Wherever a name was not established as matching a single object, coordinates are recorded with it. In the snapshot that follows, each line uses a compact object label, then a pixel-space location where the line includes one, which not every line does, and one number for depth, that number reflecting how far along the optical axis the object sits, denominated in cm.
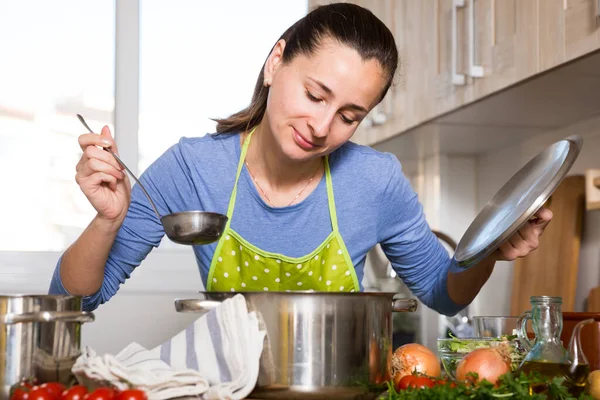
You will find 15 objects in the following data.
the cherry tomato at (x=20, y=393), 81
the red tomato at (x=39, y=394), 79
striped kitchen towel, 86
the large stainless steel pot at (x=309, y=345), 90
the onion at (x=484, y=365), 100
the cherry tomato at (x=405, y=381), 101
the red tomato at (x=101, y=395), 78
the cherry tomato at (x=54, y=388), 81
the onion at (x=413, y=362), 112
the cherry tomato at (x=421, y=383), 99
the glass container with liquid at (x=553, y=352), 99
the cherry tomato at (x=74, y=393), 79
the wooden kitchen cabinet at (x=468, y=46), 172
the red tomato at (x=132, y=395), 80
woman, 129
